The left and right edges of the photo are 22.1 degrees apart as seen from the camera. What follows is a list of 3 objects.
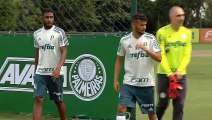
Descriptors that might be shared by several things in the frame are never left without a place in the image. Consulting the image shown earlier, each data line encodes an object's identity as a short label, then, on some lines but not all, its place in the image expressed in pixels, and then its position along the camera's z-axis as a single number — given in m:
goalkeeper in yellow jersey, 8.65
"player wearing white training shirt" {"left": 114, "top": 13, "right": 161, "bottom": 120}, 7.84
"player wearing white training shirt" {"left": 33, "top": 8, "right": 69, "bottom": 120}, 9.28
